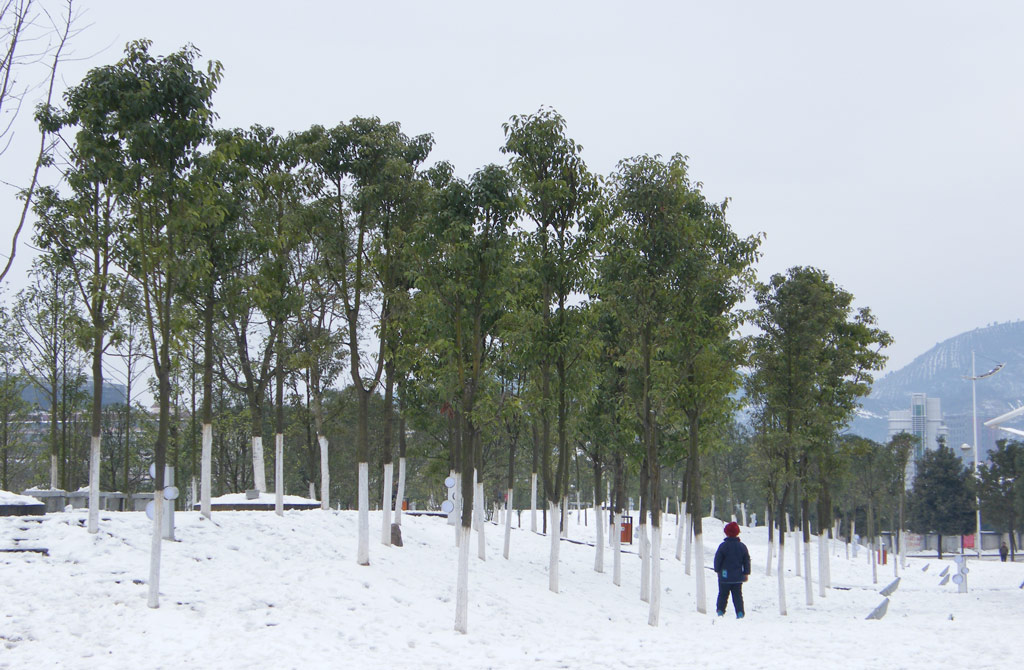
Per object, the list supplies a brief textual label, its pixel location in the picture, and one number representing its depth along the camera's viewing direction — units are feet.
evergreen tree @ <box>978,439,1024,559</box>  282.56
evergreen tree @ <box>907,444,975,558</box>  304.91
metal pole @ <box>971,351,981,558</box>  266.57
